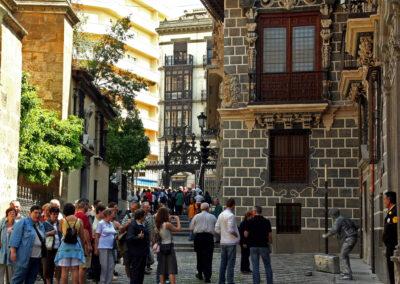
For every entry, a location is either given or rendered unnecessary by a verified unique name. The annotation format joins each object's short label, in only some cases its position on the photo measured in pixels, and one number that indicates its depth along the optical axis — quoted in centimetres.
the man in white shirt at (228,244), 1662
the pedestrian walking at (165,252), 1542
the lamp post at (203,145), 3222
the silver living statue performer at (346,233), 1830
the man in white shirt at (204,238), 1847
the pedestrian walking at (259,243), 1615
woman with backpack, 1358
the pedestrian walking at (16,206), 1381
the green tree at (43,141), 2720
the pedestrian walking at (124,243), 1516
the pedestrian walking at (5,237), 1361
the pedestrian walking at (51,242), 1437
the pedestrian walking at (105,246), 1548
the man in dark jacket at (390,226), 1355
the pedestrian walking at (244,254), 1988
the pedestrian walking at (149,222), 1752
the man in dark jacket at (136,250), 1466
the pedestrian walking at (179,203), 3862
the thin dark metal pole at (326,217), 2315
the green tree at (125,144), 4856
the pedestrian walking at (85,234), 1461
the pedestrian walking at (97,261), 1598
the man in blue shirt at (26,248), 1310
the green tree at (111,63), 4319
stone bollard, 1934
